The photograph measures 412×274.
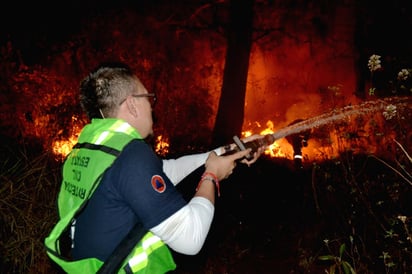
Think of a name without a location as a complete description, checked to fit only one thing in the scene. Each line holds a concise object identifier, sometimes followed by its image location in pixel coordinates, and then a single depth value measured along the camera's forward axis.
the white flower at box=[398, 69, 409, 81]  3.74
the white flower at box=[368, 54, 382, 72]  3.84
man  1.95
